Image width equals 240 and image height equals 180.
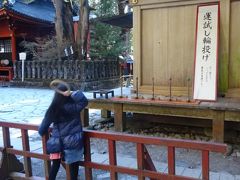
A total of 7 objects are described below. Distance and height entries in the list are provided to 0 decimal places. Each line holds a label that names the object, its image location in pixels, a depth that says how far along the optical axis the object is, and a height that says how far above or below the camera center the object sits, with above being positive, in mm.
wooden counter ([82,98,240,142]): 3464 -663
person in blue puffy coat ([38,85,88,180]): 2201 -556
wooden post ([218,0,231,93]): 4061 +489
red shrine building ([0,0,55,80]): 11297 +2733
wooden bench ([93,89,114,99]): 4522 -418
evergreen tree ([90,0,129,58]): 11435 +1763
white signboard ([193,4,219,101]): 3989 +365
